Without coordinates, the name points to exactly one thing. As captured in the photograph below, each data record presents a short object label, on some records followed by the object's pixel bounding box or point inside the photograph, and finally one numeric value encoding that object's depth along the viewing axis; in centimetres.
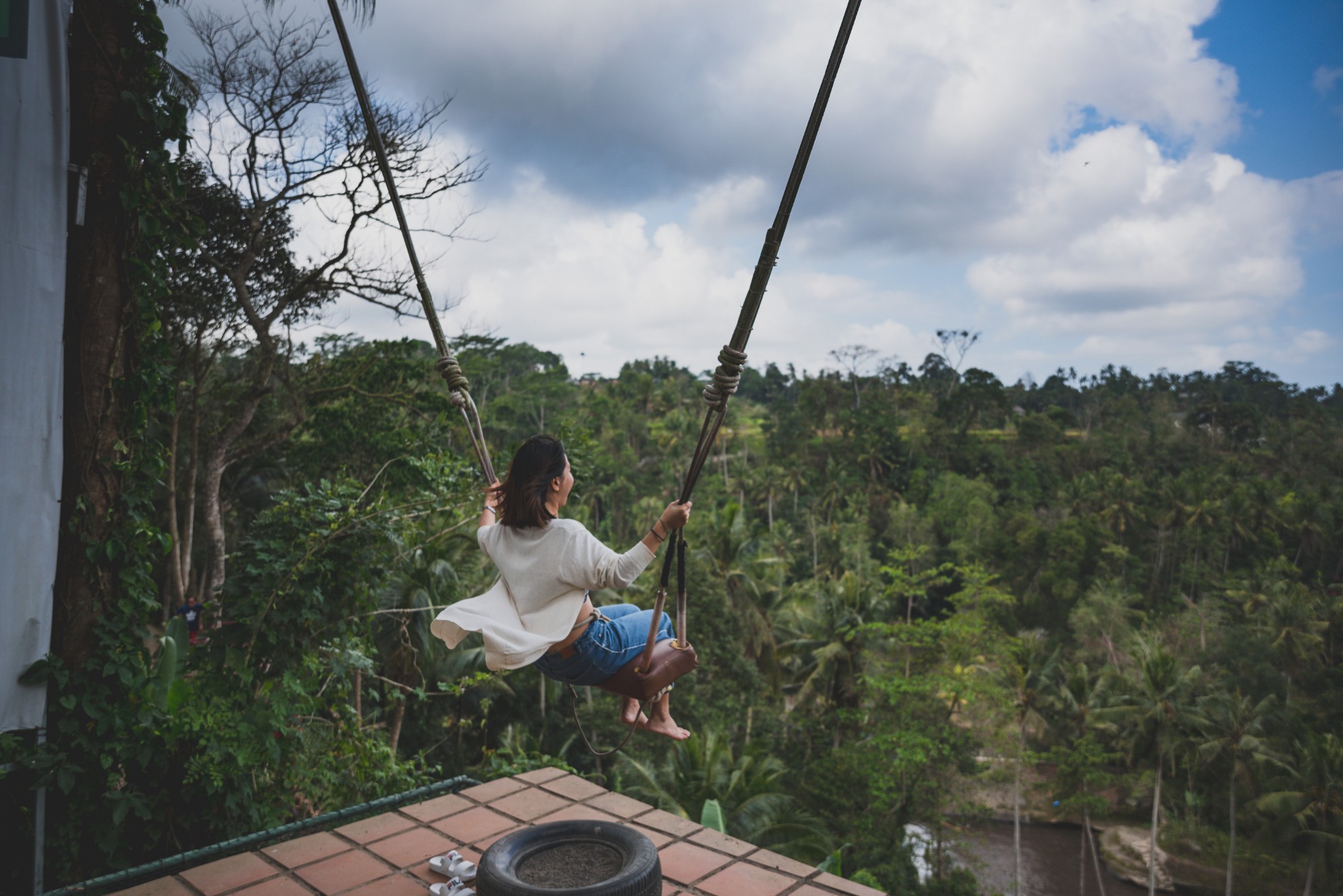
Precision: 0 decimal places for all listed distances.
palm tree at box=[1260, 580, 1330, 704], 2114
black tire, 245
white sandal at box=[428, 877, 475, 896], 273
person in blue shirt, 545
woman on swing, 221
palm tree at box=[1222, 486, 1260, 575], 2747
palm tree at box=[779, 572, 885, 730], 1777
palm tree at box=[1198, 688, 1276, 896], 1838
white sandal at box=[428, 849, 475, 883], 283
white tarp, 290
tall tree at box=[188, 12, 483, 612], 730
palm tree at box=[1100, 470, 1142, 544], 2872
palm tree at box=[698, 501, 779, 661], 1898
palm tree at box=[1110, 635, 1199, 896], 1884
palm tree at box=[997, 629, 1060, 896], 1895
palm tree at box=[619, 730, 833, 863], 1166
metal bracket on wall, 324
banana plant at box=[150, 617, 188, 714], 346
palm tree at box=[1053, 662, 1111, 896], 2128
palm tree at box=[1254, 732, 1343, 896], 1600
